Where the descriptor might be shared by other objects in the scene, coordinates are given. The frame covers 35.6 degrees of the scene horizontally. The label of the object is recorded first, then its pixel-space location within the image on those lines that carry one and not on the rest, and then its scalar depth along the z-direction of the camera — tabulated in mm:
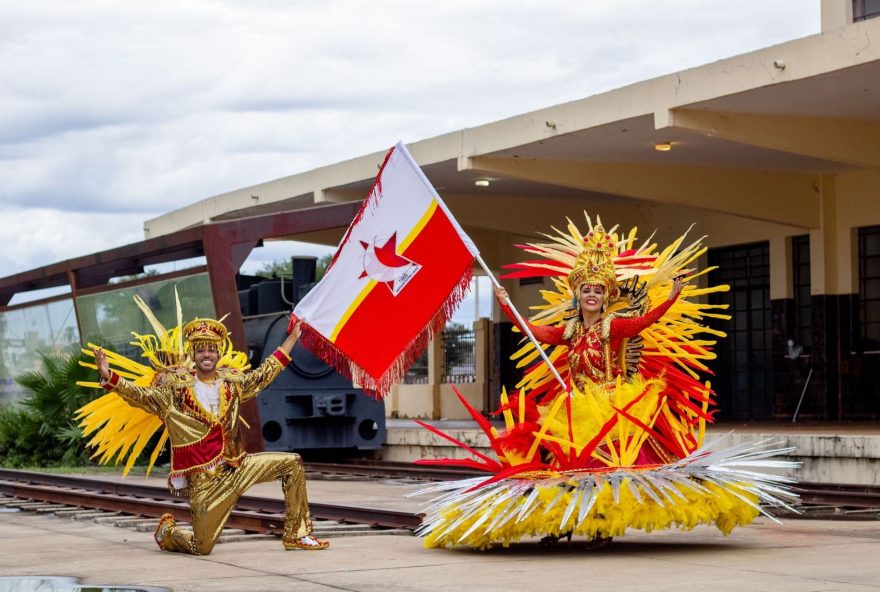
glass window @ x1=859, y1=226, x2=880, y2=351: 21609
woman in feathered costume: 8000
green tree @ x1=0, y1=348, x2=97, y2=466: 20453
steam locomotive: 19453
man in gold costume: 8836
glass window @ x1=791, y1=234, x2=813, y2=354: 22748
